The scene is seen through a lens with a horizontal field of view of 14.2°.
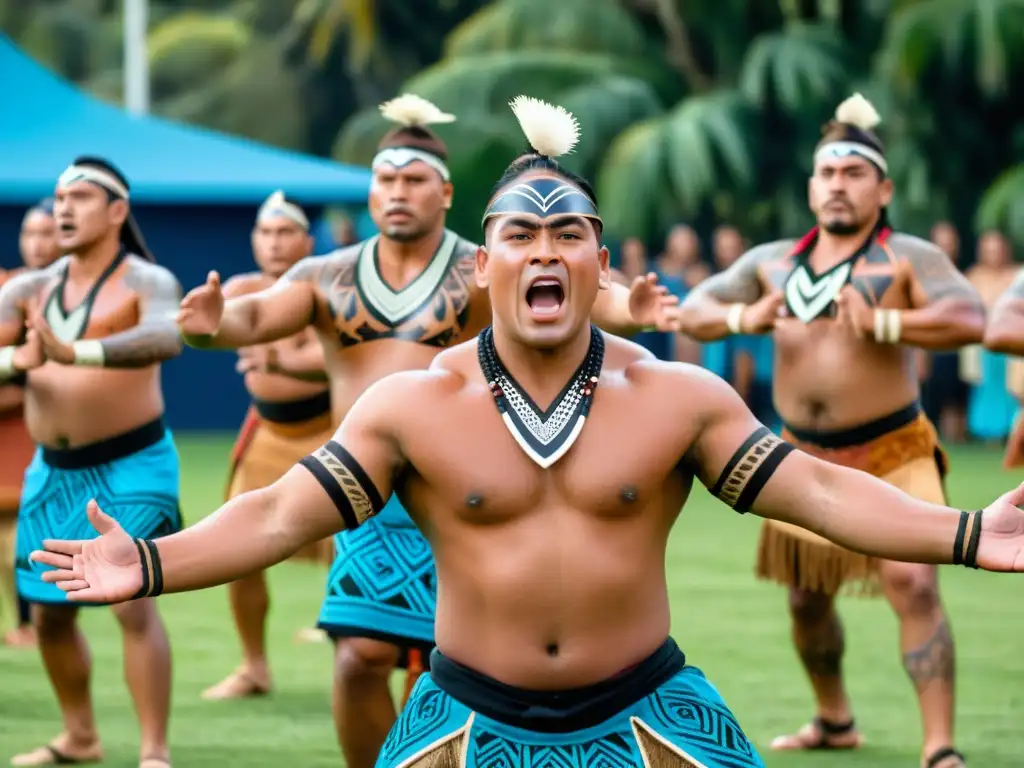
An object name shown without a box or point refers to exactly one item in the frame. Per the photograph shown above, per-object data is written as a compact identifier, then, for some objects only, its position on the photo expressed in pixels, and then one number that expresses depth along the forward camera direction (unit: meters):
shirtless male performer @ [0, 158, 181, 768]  14.20
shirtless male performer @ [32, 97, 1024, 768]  8.54
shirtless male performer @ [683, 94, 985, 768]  14.55
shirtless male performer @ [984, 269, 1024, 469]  13.44
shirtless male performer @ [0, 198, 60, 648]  19.10
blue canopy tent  40.77
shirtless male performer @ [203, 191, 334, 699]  17.45
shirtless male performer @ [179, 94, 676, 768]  12.55
